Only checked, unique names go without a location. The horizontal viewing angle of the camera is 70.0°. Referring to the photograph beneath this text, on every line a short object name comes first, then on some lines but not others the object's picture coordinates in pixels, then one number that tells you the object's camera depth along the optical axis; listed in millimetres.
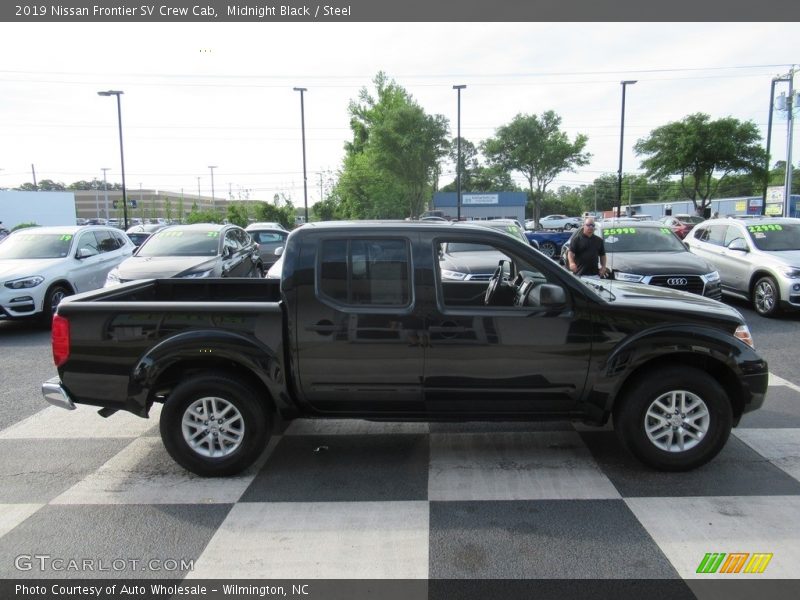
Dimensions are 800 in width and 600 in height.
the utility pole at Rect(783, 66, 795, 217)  28219
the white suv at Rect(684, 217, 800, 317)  9406
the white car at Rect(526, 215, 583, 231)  52322
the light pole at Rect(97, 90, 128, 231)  29136
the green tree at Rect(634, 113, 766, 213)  40188
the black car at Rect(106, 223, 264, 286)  9859
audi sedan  8695
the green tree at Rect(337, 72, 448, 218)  37878
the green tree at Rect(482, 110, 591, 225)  50938
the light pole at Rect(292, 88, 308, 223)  33188
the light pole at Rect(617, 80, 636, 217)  32006
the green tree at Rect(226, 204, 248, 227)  39938
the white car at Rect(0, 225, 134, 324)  9344
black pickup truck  4059
